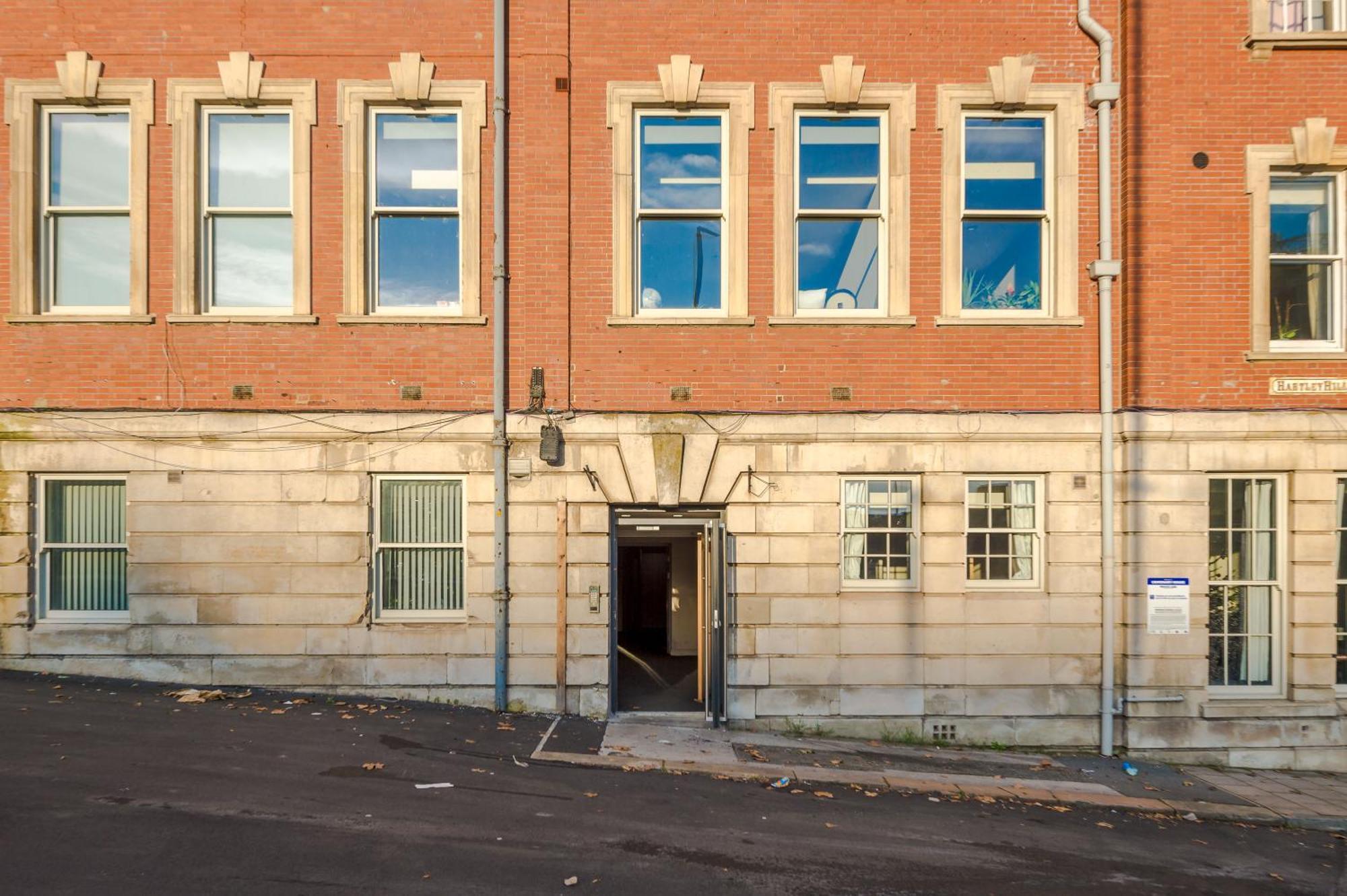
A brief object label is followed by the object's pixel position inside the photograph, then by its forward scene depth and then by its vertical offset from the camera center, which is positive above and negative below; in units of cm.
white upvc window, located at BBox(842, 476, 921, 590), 988 -98
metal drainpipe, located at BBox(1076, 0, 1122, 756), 959 +118
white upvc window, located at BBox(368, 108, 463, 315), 992 +291
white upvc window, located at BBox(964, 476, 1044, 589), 989 -98
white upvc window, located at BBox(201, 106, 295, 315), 989 +291
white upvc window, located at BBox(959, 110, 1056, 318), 1009 +293
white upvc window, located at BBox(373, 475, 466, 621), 978 -112
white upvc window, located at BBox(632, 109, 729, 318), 1002 +279
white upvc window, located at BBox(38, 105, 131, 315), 988 +288
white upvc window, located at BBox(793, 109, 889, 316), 1006 +296
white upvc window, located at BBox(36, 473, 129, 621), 974 -120
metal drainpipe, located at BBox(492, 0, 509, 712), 950 +90
